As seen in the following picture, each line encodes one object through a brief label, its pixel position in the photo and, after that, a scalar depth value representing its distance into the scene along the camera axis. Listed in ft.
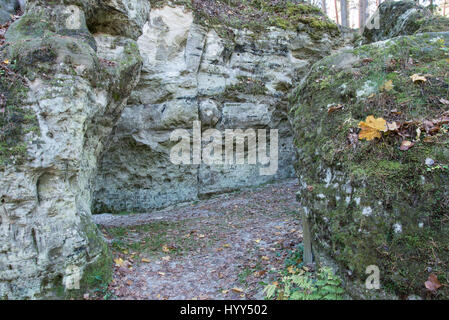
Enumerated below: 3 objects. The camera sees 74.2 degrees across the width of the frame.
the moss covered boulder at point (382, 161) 10.03
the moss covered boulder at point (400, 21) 22.66
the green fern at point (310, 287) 11.08
